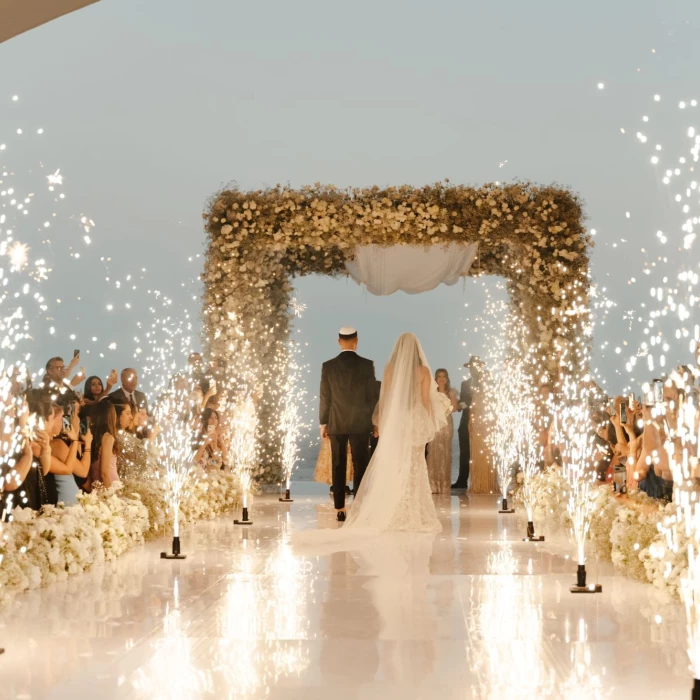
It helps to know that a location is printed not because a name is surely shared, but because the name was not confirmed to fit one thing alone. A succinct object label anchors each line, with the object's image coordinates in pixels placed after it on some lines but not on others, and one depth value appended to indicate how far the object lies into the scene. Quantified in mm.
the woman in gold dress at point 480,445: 13102
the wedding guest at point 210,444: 10773
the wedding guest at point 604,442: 9434
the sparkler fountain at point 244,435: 10305
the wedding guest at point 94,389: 9867
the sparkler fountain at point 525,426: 11000
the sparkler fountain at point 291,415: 13102
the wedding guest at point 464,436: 14102
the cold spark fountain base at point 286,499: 11914
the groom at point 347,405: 9820
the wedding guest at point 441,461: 12930
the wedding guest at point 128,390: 9156
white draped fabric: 12359
